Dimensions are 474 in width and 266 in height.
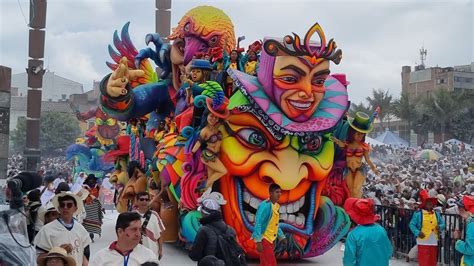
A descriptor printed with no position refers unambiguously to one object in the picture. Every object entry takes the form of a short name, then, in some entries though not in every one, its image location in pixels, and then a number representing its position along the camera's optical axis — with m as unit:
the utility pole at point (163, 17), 21.30
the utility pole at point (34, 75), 19.98
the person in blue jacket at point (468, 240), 7.26
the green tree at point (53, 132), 55.19
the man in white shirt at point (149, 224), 6.70
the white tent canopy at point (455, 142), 32.72
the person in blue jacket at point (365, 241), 5.89
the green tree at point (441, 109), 40.50
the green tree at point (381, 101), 47.88
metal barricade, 10.12
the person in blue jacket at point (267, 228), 8.59
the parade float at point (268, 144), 10.03
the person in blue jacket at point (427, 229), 9.75
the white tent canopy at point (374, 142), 28.88
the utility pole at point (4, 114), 8.69
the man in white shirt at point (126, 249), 4.26
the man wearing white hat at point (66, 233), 5.73
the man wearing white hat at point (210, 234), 5.62
